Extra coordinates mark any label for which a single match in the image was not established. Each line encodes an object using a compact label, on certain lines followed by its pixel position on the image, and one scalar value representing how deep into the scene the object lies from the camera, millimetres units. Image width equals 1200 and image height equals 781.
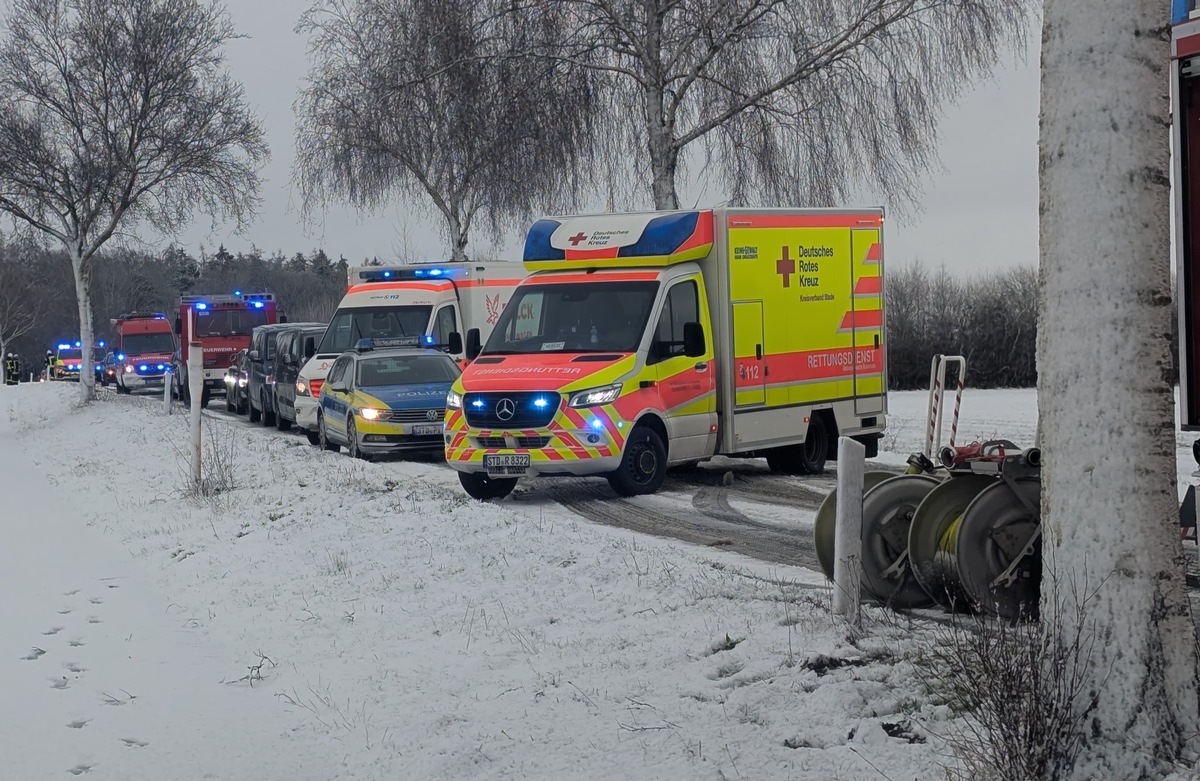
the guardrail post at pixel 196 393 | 15812
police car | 19422
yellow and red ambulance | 14117
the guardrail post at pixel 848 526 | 6945
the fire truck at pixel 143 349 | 50969
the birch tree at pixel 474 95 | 23438
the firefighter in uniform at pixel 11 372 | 82875
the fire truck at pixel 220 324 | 37125
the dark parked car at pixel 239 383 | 32219
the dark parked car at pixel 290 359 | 26344
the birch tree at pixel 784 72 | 21906
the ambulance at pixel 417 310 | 24078
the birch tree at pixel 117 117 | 35656
